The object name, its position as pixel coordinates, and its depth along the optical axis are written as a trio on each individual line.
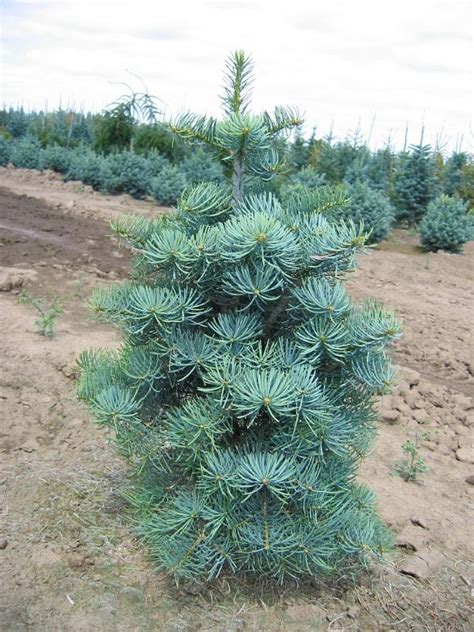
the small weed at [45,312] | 5.30
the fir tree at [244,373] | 2.49
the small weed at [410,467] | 3.88
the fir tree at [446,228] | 12.78
